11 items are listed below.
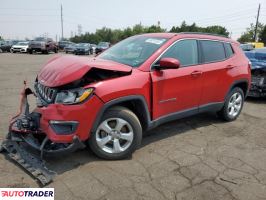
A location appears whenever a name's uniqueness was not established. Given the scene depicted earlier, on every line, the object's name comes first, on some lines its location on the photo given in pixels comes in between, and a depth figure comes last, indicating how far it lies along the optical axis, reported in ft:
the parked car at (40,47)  98.99
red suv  11.45
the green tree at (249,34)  222.91
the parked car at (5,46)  109.91
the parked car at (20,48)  102.89
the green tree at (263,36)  172.14
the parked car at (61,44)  141.69
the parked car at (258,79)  25.29
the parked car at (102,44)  112.83
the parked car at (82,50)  104.72
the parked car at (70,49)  107.00
